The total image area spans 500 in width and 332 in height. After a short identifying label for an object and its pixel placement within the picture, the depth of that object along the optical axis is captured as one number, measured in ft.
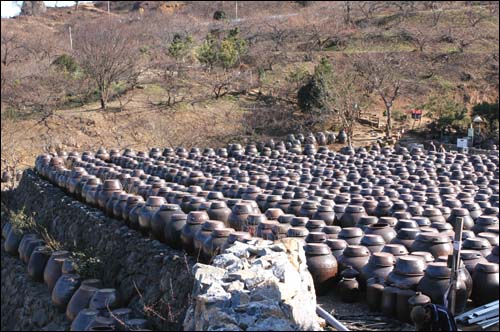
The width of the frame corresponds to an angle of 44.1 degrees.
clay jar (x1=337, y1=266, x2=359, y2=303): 23.54
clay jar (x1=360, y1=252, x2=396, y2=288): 23.31
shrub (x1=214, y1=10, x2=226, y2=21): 146.80
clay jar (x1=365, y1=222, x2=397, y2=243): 28.09
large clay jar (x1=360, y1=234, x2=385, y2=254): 26.16
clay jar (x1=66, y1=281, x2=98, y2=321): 26.78
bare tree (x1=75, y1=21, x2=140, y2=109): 81.00
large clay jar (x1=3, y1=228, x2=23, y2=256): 39.58
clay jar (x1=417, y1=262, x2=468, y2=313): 21.09
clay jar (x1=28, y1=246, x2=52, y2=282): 33.58
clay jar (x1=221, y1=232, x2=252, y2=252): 24.54
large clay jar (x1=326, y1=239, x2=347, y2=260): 25.41
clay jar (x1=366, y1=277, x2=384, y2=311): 22.24
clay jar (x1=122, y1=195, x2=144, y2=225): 34.01
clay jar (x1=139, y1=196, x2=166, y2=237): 31.71
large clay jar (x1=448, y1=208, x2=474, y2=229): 31.45
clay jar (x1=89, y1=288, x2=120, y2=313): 25.76
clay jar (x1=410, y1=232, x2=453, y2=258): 25.71
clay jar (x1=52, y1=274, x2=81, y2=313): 28.48
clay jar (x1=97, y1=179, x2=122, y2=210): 37.71
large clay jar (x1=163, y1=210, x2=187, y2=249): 29.23
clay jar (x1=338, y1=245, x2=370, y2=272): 24.57
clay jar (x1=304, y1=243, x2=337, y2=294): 24.17
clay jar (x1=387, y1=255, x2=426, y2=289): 21.77
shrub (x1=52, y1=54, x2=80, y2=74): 87.40
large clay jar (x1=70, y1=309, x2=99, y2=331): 24.54
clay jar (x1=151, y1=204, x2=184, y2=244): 30.40
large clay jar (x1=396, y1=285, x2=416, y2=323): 21.08
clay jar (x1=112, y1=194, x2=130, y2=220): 34.73
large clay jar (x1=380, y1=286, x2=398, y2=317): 21.49
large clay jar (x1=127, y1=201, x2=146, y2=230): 32.96
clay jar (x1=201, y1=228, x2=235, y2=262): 25.72
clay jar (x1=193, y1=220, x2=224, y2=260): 26.81
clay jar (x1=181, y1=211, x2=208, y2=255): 27.99
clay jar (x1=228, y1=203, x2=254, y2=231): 30.32
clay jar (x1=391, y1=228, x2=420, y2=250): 27.06
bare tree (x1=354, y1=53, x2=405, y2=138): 82.33
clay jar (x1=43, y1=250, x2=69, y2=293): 31.12
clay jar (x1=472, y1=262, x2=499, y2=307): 22.49
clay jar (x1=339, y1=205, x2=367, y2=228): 32.01
